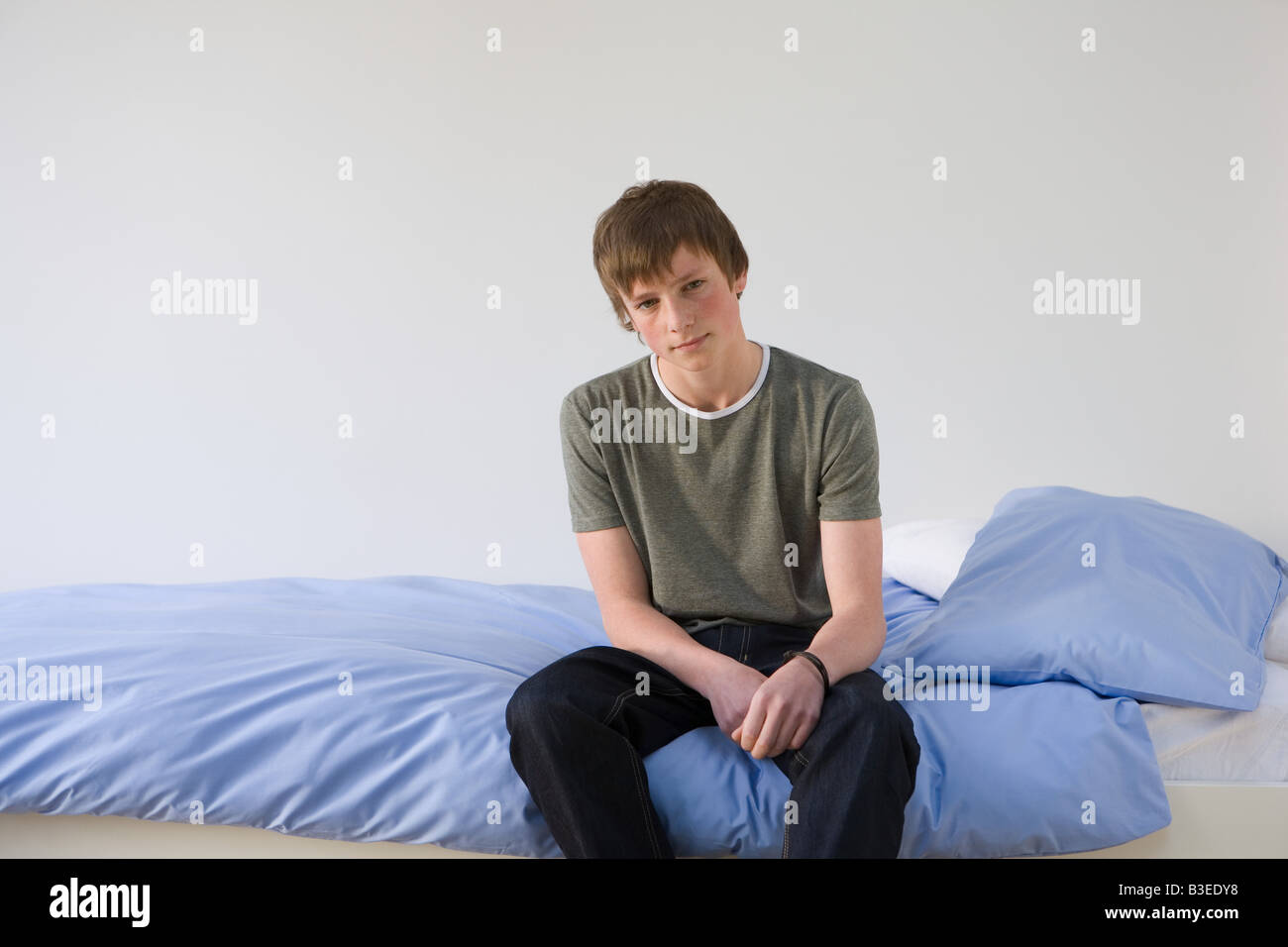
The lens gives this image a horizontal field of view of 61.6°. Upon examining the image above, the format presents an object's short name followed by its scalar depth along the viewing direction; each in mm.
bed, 1250
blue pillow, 1421
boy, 1191
